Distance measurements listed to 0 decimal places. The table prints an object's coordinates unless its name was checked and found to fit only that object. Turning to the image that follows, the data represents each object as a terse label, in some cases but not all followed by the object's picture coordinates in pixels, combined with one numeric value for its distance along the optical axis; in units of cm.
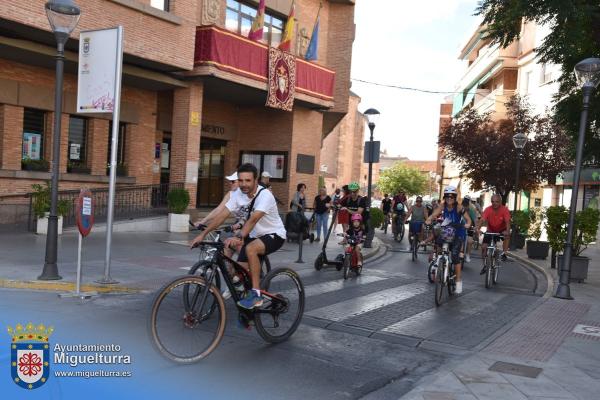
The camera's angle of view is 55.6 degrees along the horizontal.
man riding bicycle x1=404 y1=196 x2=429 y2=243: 1517
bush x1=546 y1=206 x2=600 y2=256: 1251
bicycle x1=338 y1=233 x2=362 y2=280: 1062
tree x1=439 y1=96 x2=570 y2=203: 2377
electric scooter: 1104
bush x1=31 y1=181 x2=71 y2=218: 1384
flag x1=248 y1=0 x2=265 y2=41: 1941
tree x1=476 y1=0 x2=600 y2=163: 1059
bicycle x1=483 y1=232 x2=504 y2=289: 1064
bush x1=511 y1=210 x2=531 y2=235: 1803
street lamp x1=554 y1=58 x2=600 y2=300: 991
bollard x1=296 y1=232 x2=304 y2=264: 1209
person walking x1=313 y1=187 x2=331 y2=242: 1544
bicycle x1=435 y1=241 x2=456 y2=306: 847
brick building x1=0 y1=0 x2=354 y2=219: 1536
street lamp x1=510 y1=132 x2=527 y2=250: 1969
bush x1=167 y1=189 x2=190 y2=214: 1723
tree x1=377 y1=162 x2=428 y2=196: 9244
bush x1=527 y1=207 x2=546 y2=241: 1720
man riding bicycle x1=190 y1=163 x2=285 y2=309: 543
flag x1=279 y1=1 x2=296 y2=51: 2058
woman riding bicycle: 907
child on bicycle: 1066
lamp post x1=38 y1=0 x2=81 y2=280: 822
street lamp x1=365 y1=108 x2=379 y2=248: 1628
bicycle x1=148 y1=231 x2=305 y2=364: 477
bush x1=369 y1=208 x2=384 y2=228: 1791
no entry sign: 752
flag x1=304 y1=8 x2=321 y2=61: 2200
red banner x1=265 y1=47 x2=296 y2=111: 1967
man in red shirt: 1112
